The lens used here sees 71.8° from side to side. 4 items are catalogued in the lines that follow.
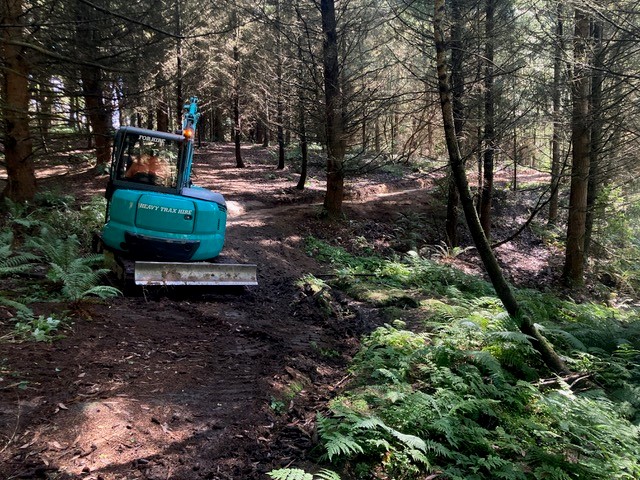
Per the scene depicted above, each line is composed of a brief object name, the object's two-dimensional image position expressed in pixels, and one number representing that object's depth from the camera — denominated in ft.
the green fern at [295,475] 9.41
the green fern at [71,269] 20.42
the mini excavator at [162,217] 23.26
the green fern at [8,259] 20.65
